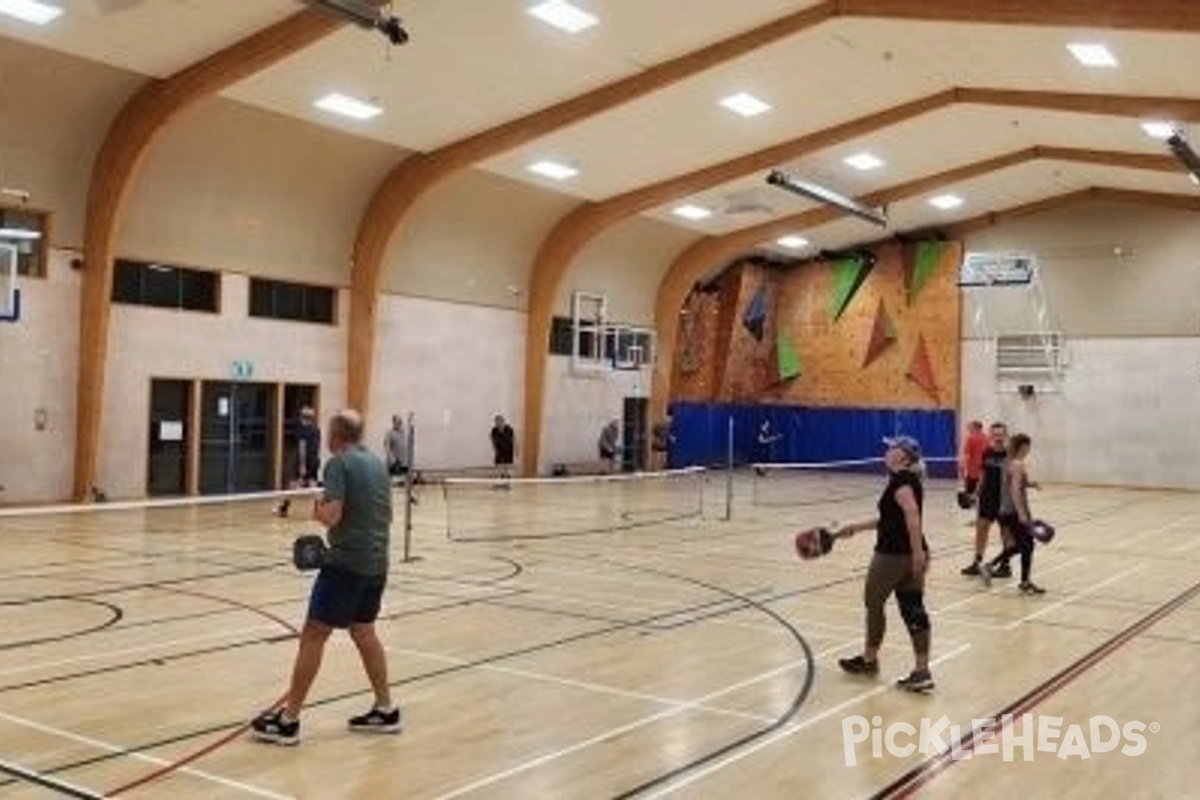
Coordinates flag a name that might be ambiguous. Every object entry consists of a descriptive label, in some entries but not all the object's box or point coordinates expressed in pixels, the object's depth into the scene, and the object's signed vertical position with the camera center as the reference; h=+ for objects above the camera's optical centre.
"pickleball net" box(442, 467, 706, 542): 18.86 -1.42
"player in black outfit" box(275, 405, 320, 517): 21.16 -0.43
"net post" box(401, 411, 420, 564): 13.68 -0.97
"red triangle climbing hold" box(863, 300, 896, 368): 38.81 +3.41
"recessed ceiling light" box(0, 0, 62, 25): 16.97 +5.88
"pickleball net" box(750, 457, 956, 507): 27.09 -1.23
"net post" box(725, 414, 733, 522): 21.62 -1.29
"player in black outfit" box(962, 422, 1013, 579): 13.77 -0.43
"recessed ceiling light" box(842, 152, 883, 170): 28.48 +6.71
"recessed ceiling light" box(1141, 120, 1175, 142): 22.80 +6.27
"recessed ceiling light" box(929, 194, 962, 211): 33.88 +6.85
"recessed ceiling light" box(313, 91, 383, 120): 21.69 +5.93
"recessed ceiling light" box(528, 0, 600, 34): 18.11 +6.43
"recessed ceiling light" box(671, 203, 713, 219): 32.44 +6.12
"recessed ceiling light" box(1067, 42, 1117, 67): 19.39 +6.41
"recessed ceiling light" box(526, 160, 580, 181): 26.87 +5.98
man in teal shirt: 6.57 -0.74
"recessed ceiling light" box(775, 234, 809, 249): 37.83 +6.27
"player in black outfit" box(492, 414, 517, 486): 29.50 -0.27
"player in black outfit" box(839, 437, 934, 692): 8.31 -0.78
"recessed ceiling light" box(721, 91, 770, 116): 23.12 +6.52
